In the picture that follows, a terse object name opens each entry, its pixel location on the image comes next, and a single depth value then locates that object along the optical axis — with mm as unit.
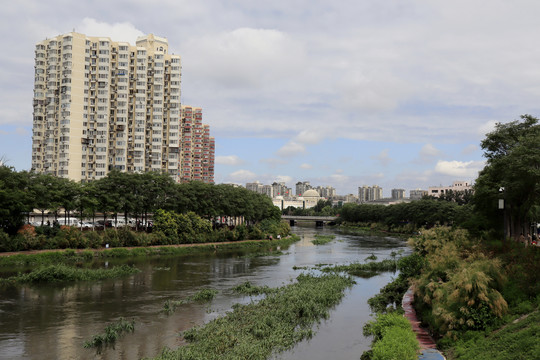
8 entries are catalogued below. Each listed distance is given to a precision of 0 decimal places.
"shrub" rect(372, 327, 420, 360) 17162
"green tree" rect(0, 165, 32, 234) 49688
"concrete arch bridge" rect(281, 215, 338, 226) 173112
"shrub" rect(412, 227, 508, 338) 20453
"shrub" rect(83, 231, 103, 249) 58094
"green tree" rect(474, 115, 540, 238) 31297
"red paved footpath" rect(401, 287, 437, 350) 20941
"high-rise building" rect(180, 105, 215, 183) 153500
